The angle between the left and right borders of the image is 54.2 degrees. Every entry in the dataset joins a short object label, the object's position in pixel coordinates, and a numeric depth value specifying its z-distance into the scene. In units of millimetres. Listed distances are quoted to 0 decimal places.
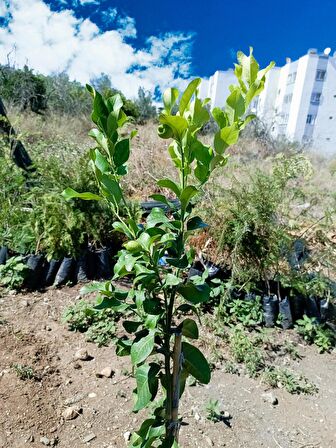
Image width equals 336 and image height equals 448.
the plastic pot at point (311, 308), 2801
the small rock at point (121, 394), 1849
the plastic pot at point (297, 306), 2826
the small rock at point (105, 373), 1997
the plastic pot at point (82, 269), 3047
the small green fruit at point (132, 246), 705
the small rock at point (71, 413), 1671
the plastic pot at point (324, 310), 2769
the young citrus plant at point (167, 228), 685
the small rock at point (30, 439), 1509
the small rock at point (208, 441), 1600
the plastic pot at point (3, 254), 3010
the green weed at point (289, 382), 2080
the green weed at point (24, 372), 1868
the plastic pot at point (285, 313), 2725
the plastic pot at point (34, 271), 2893
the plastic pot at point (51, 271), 2986
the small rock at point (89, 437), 1562
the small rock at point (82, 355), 2123
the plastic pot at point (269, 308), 2725
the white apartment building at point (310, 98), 27953
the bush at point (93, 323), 2314
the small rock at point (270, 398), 1951
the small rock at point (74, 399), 1771
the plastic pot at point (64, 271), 2988
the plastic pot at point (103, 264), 3092
